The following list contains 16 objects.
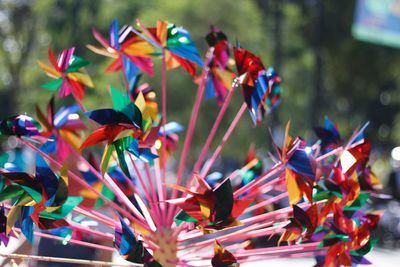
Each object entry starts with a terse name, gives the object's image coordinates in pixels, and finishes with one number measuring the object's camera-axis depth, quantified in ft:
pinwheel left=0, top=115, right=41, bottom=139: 15.84
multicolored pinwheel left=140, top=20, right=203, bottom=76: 18.10
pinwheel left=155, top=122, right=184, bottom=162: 21.60
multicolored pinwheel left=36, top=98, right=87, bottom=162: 20.08
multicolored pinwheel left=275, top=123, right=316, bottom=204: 14.81
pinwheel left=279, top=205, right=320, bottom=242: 14.89
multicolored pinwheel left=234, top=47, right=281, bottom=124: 16.45
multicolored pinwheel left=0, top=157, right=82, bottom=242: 13.89
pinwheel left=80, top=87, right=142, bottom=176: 13.55
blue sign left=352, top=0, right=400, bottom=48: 78.32
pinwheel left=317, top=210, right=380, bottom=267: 15.82
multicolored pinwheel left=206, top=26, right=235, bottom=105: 19.26
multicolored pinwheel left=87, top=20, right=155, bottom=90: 18.44
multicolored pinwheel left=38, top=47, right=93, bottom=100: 17.82
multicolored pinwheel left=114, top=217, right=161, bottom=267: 13.87
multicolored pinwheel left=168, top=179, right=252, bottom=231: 13.72
